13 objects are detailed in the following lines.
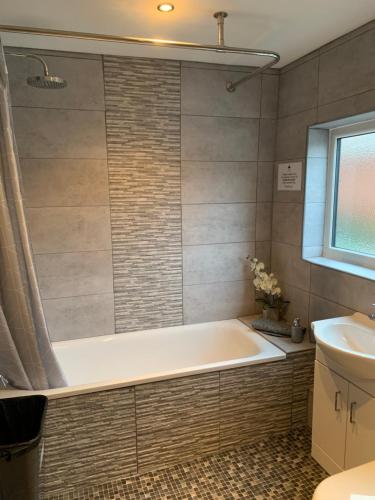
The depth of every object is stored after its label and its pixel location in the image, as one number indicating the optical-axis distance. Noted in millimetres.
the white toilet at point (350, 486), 1337
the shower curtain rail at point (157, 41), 1740
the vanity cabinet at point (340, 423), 1838
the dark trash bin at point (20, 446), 1590
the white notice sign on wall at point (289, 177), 2715
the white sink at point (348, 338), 1747
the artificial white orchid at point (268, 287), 2912
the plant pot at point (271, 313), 2963
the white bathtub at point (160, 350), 2627
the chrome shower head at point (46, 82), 1940
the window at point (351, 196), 2393
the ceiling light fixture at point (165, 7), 1829
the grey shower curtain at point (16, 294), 1860
